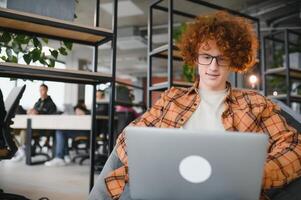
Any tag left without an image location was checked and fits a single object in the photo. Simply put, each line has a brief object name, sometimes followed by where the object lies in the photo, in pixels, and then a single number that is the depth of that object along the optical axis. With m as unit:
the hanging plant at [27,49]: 2.30
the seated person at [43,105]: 2.28
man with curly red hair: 1.22
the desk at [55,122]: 4.10
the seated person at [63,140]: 4.68
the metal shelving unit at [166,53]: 2.75
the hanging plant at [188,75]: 3.69
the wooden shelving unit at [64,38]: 1.83
